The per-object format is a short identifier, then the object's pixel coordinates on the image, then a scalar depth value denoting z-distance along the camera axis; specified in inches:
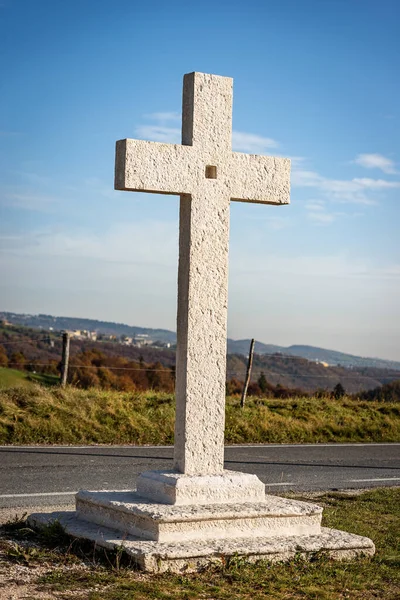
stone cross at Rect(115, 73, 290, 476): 265.7
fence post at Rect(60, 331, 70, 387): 684.1
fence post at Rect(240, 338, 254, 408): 722.9
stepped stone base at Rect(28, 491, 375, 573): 236.5
